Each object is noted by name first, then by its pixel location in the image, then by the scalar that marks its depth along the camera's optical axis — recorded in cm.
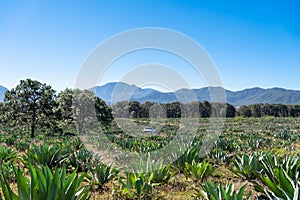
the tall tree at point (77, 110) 1825
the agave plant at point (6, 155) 627
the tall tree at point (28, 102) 1573
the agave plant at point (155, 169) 486
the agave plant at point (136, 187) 408
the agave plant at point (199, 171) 515
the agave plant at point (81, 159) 596
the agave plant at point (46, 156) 582
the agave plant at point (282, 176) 300
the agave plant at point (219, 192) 316
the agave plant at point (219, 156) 706
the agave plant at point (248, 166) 517
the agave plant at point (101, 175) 473
